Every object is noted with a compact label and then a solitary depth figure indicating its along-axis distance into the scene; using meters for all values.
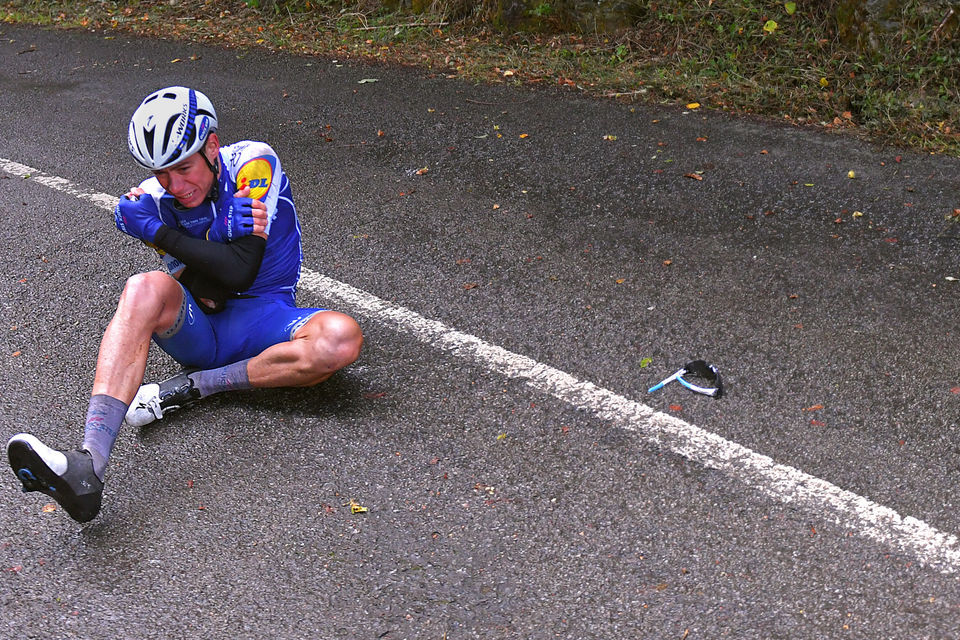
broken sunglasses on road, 3.84
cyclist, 3.73
